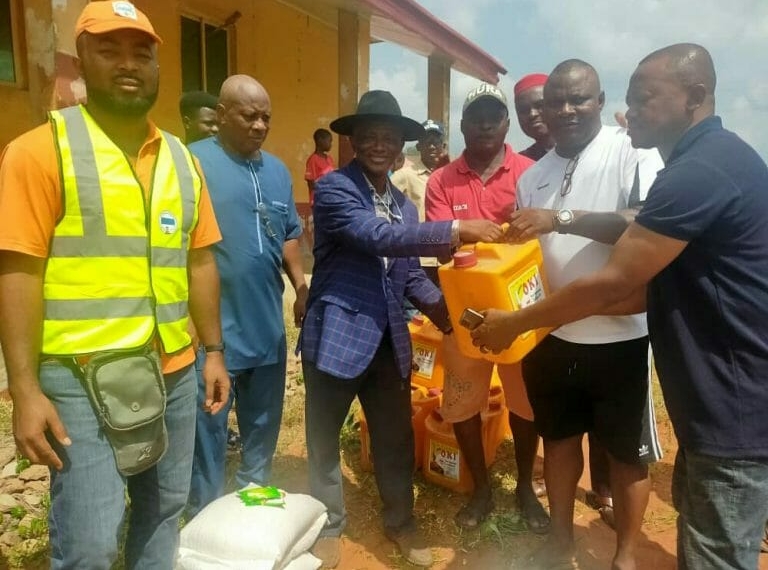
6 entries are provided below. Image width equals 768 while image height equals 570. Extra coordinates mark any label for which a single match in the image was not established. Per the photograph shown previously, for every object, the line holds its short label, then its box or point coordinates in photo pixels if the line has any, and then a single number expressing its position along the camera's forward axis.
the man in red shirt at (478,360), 2.99
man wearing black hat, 2.43
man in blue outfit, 2.63
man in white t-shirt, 2.26
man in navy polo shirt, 1.64
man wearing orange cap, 1.57
